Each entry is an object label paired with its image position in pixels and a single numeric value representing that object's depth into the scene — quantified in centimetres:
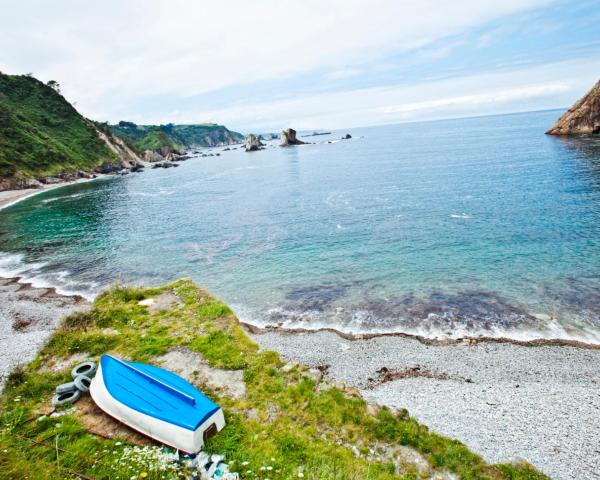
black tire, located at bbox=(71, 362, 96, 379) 1678
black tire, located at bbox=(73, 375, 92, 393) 1559
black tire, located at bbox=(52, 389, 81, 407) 1500
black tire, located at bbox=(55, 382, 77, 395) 1556
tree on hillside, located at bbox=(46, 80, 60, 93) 19238
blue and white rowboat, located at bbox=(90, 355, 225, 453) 1248
